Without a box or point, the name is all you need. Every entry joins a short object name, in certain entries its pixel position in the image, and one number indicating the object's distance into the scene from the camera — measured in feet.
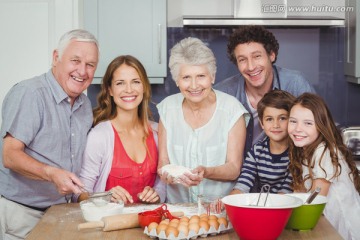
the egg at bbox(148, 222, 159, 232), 6.81
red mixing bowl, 6.48
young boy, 9.25
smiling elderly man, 8.55
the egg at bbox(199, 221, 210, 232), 6.84
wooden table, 6.91
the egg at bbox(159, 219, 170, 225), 6.88
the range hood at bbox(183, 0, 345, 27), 12.47
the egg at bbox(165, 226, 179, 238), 6.66
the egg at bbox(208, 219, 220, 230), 6.91
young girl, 8.47
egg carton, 6.68
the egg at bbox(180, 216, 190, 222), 6.92
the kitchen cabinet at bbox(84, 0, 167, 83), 12.66
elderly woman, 9.12
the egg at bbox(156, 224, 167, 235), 6.72
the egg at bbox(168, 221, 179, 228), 6.79
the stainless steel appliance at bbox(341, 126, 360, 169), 12.46
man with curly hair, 10.36
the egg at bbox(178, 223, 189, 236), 6.70
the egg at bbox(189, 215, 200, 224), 6.89
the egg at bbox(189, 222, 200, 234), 6.75
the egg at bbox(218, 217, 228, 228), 7.02
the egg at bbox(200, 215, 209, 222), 6.98
